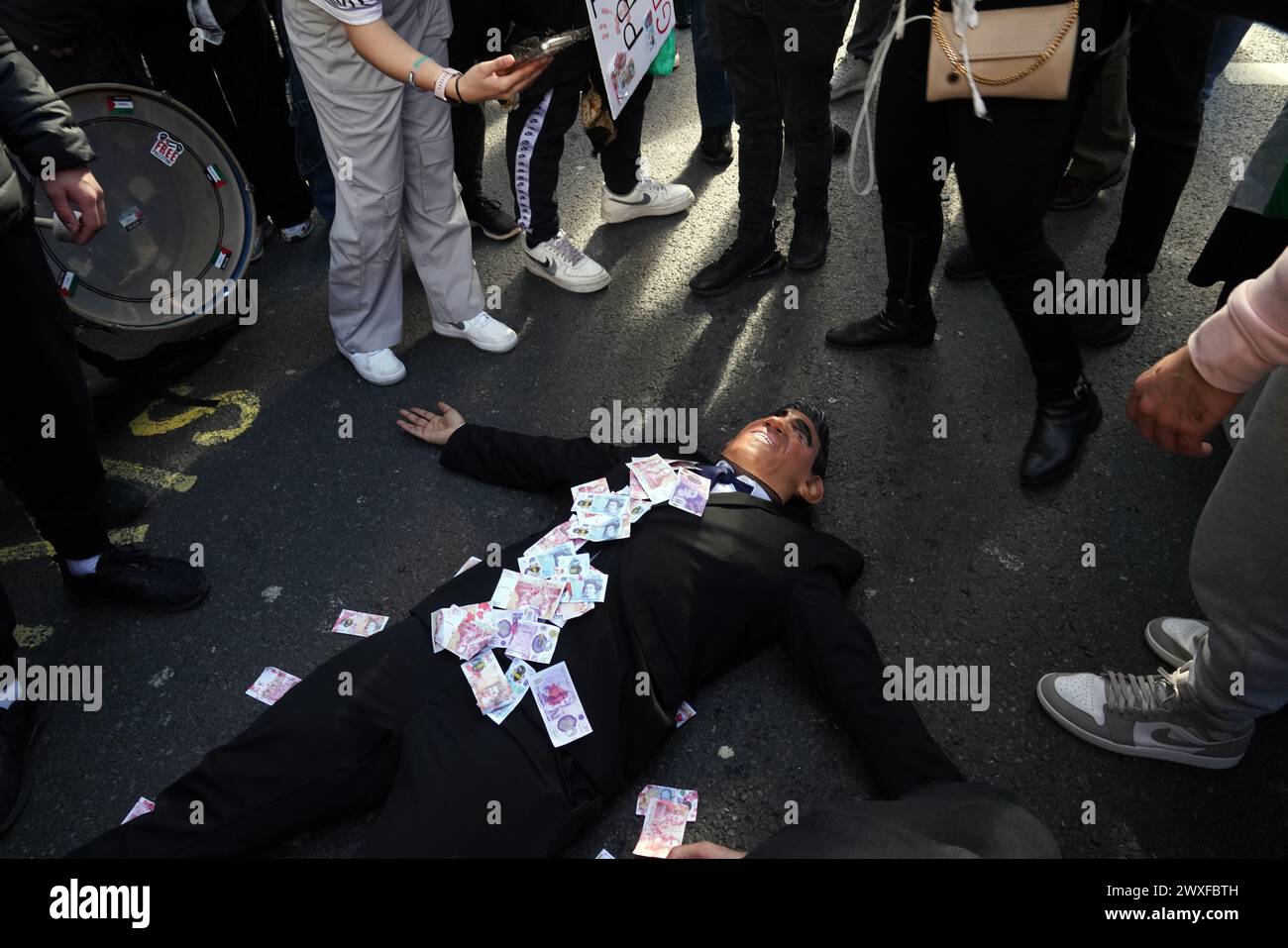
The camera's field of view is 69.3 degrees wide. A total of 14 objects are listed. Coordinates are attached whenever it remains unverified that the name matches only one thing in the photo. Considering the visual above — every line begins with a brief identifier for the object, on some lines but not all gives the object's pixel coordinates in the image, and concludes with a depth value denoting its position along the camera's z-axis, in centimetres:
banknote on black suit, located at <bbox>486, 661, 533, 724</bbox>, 232
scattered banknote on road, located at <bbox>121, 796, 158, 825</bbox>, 246
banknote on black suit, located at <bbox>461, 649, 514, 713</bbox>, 233
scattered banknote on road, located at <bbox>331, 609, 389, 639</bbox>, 287
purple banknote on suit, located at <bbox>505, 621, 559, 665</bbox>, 241
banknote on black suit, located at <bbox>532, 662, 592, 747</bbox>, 230
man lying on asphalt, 221
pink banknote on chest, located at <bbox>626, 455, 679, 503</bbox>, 267
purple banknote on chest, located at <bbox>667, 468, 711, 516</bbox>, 265
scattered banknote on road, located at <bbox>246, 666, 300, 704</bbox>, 270
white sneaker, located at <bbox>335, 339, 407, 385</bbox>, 370
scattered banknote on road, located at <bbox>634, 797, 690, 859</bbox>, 234
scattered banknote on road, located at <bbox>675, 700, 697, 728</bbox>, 260
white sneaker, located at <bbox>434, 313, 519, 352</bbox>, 381
